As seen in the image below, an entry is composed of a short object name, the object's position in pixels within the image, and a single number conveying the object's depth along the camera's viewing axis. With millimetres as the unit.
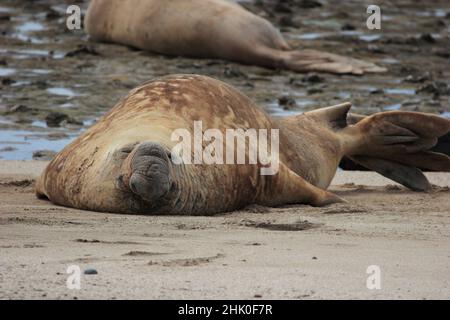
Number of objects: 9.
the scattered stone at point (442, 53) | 13508
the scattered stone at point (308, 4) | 16516
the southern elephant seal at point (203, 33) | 12625
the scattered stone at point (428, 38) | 14180
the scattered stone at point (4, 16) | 15152
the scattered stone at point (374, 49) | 13734
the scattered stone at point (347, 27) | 15039
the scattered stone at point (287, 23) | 15164
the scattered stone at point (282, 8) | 16202
